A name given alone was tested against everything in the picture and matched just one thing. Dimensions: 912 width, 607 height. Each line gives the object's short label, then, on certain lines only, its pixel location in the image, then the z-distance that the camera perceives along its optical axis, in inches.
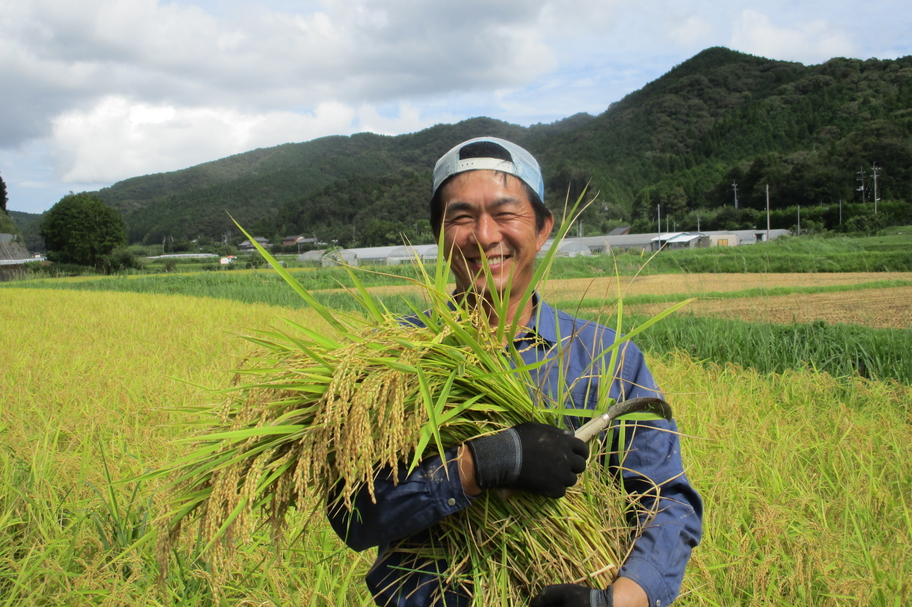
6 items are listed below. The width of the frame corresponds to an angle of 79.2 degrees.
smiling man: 40.7
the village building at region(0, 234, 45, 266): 1895.1
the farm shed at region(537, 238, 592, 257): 2014.8
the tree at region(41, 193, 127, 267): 2225.6
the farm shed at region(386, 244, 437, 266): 1761.4
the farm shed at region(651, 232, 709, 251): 2305.6
